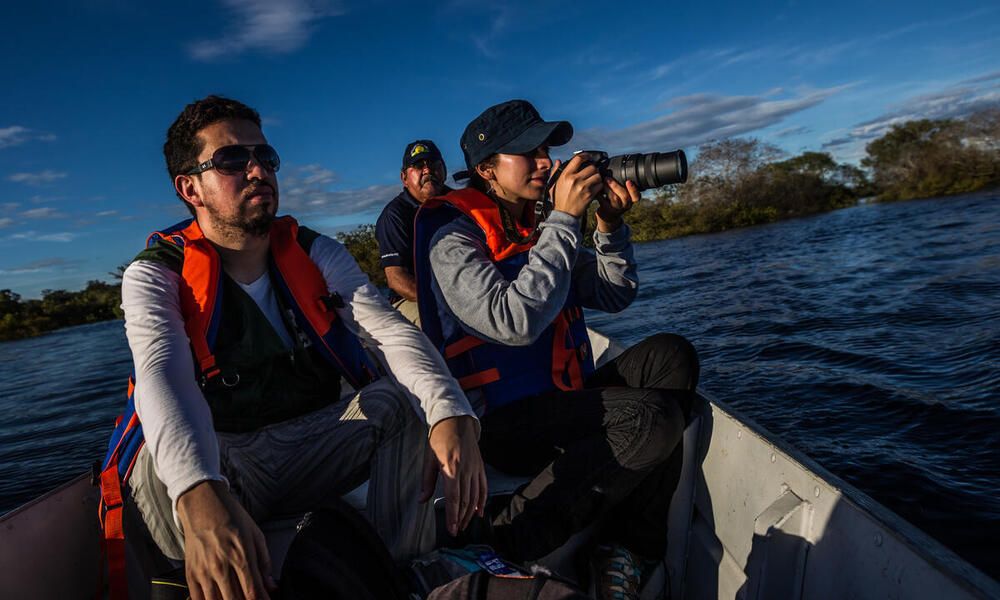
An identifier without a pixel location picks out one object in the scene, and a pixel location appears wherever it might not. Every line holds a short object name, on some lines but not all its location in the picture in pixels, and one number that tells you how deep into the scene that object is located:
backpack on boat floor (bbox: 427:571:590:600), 0.88
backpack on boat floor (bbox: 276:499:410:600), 0.92
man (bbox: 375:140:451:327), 3.21
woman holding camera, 1.38
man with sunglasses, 0.97
